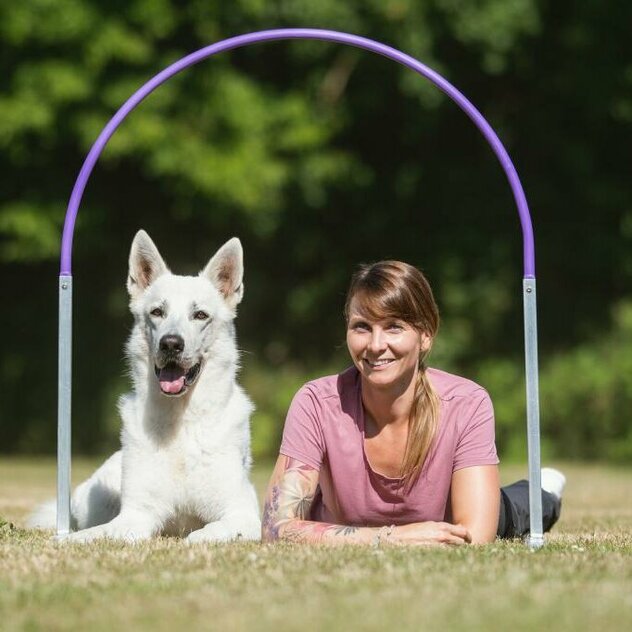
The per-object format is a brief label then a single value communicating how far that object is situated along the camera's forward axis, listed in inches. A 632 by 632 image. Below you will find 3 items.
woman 448.1
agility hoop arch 457.4
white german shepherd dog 507.2
